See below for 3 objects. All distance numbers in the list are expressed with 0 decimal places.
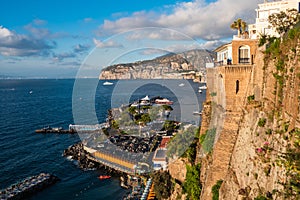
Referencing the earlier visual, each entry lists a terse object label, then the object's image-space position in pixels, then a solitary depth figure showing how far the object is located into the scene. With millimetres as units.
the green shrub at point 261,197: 11100
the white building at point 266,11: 19064
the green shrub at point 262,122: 12873
